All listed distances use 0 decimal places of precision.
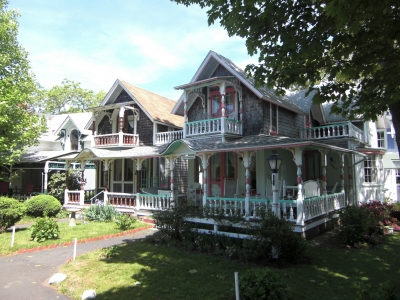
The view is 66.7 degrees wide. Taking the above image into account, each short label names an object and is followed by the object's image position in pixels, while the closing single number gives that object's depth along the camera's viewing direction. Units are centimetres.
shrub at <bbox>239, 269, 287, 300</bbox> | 562
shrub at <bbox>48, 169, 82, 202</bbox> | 2336
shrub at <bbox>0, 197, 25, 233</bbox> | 1334
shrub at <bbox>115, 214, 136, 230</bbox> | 1399
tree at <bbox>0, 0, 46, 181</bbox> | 1920
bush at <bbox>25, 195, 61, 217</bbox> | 1739
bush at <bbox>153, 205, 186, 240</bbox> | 1148
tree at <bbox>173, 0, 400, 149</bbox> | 627
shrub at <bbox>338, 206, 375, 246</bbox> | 1066
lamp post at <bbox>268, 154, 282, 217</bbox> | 1077
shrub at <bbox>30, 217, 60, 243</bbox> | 1188
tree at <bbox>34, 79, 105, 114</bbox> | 5006
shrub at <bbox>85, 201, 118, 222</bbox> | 1658
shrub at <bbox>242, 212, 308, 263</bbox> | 870
